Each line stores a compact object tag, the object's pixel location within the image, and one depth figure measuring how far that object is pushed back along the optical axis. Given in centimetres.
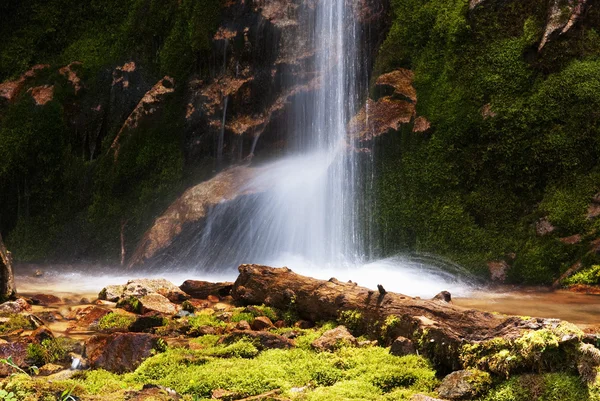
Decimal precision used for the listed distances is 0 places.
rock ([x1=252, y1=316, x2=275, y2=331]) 882
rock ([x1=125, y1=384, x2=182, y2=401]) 563
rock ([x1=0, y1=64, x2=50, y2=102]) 2638
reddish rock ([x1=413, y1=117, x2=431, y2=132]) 1945
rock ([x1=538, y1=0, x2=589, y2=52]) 1820
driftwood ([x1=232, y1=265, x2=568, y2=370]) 638
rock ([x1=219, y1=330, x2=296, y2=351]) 746
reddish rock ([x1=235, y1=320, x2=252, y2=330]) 864
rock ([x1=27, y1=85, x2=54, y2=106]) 2566
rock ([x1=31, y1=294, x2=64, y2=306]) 1216
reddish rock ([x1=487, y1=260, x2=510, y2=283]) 1652
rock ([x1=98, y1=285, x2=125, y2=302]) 1207
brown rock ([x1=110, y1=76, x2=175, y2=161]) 2392
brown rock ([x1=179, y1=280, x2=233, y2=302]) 1214
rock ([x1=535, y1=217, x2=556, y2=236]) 1673
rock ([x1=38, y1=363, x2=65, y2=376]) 714
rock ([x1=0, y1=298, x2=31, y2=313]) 1030
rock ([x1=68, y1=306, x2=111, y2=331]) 987
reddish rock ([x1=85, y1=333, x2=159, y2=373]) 712
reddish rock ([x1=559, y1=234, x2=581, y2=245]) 1616
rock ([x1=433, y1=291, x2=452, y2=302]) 910
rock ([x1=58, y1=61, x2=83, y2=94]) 2577
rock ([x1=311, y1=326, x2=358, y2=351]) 750
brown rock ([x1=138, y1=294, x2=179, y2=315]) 1055
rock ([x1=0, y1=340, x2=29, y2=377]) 731
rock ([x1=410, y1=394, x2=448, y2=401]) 544
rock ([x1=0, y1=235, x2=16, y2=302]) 1138
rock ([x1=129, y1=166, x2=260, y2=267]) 2045
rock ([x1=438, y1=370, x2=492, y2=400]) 564
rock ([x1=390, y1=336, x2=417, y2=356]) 690
